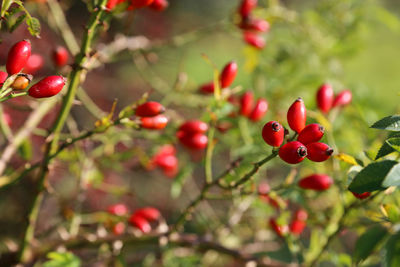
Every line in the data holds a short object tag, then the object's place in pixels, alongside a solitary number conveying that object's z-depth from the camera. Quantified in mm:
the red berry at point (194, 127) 588
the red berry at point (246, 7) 675
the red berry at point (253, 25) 679
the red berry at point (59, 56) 641
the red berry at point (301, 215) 646
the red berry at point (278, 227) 586
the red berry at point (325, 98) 600
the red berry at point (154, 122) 519
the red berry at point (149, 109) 507
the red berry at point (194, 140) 590
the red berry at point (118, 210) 665
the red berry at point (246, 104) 630
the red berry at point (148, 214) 650
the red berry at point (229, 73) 565
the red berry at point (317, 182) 536
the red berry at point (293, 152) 462
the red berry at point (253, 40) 737
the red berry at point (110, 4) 503
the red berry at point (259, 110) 625
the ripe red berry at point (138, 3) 503
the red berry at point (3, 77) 466
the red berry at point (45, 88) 470
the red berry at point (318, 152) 465
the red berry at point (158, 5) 626
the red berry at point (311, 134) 469
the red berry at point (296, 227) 662
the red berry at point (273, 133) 474
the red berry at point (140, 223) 635
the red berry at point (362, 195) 488
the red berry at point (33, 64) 625
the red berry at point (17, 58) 466
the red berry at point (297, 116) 482
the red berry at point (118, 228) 667
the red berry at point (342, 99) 616
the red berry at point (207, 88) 663
